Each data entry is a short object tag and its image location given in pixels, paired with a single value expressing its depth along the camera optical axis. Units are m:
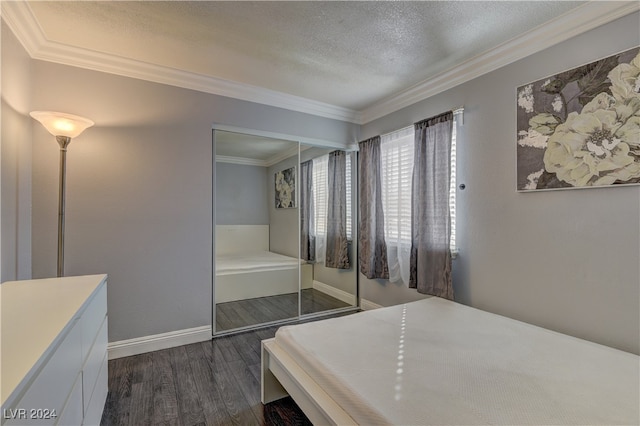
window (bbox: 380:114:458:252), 3.07
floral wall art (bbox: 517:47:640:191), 1.68
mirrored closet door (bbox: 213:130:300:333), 3.02
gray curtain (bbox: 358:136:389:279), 3.40
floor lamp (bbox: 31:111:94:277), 1.91
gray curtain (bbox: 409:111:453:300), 2.61
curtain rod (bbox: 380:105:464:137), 2.58
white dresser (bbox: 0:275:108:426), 0.80
